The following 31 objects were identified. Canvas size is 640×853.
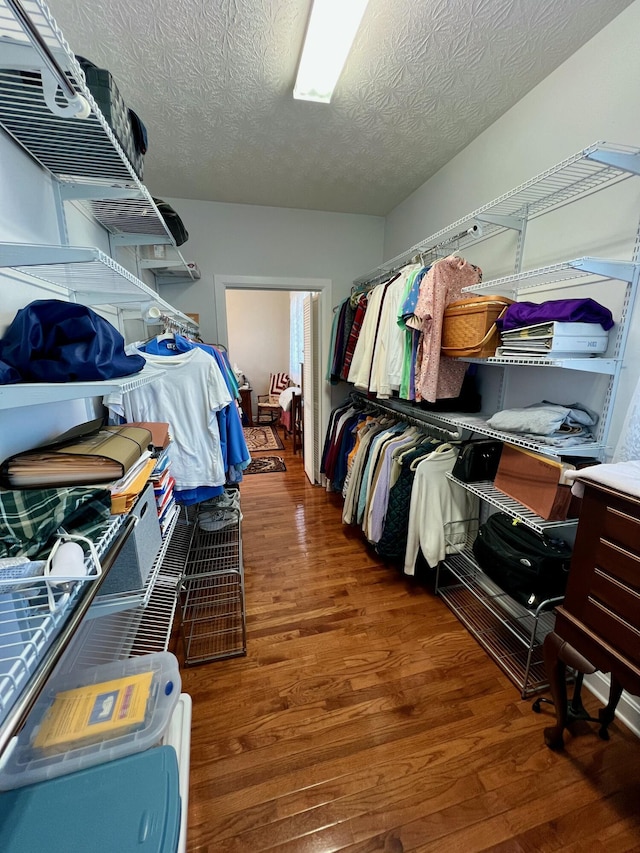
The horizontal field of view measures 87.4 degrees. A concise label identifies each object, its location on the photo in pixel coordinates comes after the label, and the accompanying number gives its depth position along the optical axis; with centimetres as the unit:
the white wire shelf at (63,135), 65
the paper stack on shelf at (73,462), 80
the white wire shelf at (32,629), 46
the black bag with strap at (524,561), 137
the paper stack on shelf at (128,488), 83
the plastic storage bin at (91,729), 64
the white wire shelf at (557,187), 112
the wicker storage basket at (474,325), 152
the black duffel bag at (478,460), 174
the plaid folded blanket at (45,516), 67
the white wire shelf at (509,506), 133
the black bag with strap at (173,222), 169
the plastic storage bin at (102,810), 55
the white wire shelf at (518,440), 129
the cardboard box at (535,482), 135
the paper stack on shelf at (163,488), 124
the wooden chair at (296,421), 495
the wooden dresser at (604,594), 89
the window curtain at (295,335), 578
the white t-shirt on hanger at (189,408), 163
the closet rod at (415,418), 207
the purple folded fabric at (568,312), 124
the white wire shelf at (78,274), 67
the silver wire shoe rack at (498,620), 155
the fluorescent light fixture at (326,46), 115
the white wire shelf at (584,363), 122
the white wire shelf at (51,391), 66
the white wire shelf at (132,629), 105
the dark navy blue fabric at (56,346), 77
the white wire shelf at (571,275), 113
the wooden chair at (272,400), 621
